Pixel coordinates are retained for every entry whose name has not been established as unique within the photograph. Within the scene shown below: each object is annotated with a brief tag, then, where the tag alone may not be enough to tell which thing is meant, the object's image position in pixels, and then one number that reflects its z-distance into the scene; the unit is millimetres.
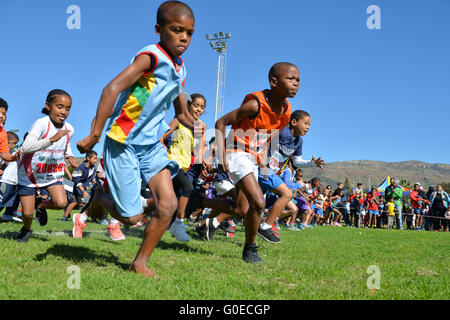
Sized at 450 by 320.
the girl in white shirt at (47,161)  5184
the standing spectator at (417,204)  20375
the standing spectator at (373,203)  20234
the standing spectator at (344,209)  20652
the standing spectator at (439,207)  19266
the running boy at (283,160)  5801
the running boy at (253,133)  4629
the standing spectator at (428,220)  19703
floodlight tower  37025
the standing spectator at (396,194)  19847
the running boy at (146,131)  3411
